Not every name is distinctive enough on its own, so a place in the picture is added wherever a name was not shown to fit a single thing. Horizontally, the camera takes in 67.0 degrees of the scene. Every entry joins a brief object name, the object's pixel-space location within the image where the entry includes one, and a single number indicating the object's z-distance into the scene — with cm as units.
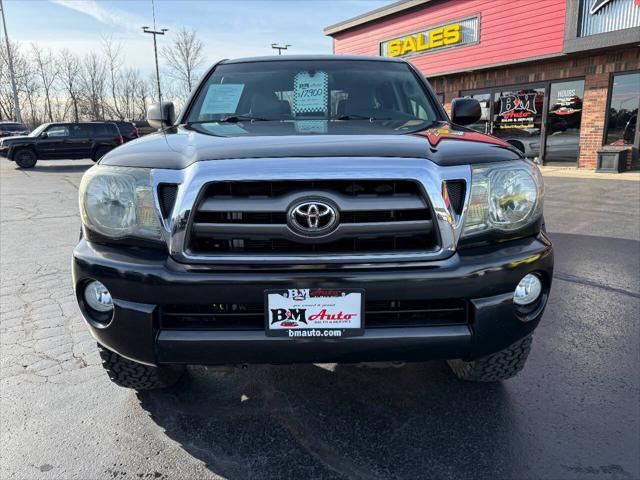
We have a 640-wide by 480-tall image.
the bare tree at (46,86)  4646
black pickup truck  176
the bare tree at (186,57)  3550
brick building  1195
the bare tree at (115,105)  4781
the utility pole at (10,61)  3488
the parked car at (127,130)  1959
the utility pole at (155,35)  3269
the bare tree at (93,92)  4562
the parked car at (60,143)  1803
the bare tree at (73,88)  4600
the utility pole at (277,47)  4003
